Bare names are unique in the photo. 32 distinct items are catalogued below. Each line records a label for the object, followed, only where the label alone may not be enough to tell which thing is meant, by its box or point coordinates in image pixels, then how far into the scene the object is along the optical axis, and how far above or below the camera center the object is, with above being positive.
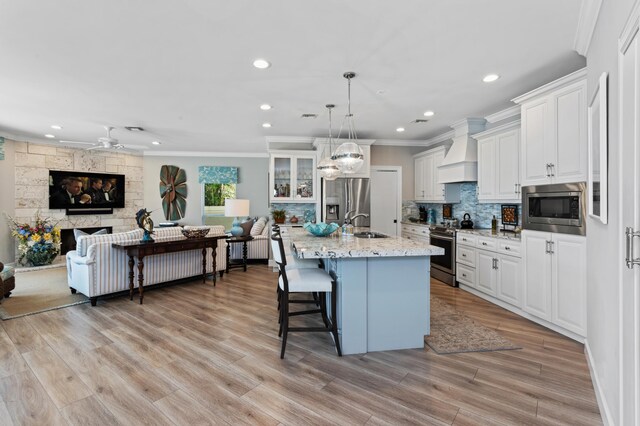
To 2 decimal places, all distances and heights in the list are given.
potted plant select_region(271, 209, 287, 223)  5.81 -0.02
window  7.95 +0.52
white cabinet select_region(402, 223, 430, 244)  5.11 -0.33
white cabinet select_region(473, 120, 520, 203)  3.78 +0.69
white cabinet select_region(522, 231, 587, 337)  2.63 -0.61
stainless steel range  4.46 -0.66
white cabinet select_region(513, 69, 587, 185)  2.67 +0.81
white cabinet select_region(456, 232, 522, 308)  3.38 -0.66
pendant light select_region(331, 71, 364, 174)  2.98 +0.59
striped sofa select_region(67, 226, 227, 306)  3.68 -0.69
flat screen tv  6.38 +0.55
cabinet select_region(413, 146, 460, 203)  5.23 +0.62
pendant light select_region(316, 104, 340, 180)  3.76 +0.60
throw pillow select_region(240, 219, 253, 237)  6.01 -0.26
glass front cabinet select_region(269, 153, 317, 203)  5.65 +0.70
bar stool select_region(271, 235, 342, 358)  2.40 -0.58
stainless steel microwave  2.65 +0.07
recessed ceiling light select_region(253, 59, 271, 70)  2.75 +1.42
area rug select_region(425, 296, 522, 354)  2.55 -1.14
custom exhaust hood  4.59 +0.96
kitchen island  2.45 -0.70
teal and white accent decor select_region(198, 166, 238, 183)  7.77 +1.05
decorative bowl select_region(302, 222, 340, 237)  3.26 -0.16
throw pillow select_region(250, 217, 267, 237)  6.45 -0.30
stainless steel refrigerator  5.52 +0.28
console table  3.79 -0.46
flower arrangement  5.66 -0.53
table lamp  5.89 +0.12
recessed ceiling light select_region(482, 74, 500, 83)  3.06 +1.43
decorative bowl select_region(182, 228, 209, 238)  4.50 -0.27
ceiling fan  5.18 +1.29
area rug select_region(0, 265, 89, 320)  3.49 -1.10
